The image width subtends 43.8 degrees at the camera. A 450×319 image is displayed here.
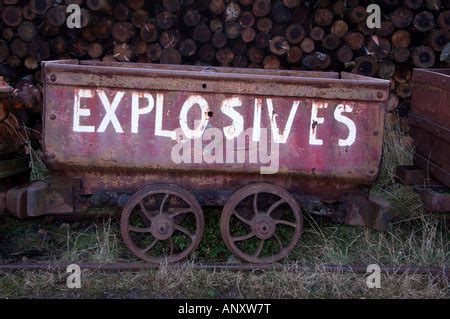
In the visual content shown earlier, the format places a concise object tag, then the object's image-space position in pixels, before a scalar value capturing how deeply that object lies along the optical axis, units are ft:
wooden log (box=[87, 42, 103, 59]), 20.33
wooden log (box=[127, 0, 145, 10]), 19.95
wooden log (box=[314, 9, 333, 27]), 20.16
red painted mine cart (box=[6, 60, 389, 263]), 13.24
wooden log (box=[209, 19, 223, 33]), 20.21
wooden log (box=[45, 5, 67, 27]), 19.25
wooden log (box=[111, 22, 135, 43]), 20.13
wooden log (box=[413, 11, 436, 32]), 20.16
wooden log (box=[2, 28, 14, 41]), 19.95
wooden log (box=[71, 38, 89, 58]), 20.29
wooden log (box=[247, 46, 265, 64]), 20.57
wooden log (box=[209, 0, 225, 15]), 19.85
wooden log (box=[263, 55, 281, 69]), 20.65
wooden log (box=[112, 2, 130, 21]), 20.04
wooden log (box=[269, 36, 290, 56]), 20.25
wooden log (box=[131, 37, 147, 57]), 20.44
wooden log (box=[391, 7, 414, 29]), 20.31
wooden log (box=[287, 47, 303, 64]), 20.48
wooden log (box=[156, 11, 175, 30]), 19.81
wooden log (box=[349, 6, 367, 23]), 20.20
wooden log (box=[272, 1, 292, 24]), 19.90
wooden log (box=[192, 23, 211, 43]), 20.08
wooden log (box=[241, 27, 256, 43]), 20.17
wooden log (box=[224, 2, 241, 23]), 19.97
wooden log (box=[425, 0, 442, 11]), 20.27
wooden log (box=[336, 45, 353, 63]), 20.62
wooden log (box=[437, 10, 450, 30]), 20.47
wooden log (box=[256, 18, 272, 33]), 20.10
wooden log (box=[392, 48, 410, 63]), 20.70
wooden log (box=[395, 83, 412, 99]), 21.39
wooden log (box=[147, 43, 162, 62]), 20.31
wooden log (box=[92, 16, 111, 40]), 20.07
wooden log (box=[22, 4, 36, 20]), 19.67
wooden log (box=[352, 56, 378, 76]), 20.57
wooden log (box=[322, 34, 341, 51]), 20.40
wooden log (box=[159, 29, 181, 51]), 20.17
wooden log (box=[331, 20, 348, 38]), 20.35
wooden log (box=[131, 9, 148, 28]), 20.11
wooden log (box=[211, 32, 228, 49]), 20.18
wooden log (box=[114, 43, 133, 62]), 20.33
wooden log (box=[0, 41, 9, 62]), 20.04
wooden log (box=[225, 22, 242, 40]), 20.02
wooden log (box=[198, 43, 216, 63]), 20.34
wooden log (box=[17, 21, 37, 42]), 19.81
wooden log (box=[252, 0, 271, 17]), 19.76
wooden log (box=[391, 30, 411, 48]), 20.74
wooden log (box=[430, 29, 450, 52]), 20.48
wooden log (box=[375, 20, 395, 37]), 20.54
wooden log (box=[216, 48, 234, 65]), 20.40
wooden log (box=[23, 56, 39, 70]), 20.26
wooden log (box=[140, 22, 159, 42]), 20.11
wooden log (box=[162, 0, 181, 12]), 19.65
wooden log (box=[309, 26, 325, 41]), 20.30
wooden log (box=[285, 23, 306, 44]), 20.18
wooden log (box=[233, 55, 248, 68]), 20.58
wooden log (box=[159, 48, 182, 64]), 20.17
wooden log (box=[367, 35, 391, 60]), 20.63
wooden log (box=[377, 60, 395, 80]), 20.88
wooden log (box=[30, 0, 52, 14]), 19.36
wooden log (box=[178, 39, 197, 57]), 20.12
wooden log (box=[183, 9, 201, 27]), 19.89
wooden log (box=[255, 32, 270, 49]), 20.22
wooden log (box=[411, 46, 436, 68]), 20.58
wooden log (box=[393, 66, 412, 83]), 21.26
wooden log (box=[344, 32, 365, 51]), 20.59
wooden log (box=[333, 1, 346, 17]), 20.21
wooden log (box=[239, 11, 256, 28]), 20.03
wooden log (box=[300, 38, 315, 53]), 20.43
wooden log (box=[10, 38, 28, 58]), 20.03
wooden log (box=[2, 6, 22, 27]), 19.71
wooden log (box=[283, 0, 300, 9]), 19.67
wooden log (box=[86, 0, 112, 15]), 19.17
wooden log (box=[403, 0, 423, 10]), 20.10
